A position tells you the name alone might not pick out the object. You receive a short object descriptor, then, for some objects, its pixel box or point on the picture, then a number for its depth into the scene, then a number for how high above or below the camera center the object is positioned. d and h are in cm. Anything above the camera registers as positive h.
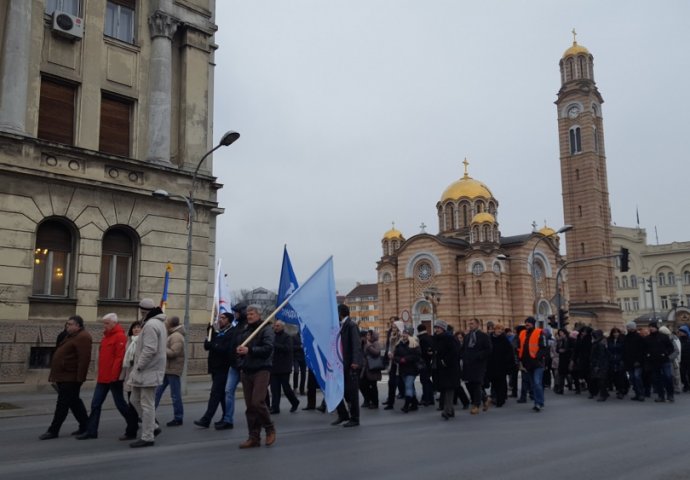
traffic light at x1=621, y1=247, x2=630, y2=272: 3097 +397
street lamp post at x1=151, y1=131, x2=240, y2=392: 1627 +391
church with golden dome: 6209 +941
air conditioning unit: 1817 +933
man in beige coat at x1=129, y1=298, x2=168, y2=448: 842 -37
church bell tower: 7150 +1767
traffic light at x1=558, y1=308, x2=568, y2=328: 2862 +115
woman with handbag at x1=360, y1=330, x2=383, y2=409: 1318 -54
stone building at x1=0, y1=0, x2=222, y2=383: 1666 +534
